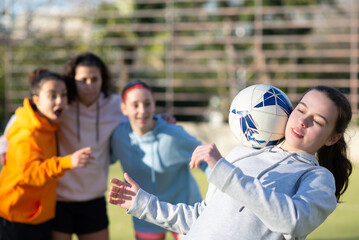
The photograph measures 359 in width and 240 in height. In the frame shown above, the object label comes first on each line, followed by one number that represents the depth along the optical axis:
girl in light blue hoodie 3.61
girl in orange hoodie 3.21
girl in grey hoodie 1.73
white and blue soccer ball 2.09
